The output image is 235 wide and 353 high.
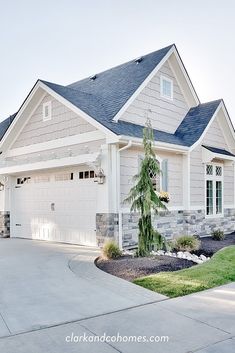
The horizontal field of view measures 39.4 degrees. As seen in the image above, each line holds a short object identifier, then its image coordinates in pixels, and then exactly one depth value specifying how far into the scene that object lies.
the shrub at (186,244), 9.74
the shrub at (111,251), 8.46
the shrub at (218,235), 12.40
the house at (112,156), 10.38
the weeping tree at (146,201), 8.47
